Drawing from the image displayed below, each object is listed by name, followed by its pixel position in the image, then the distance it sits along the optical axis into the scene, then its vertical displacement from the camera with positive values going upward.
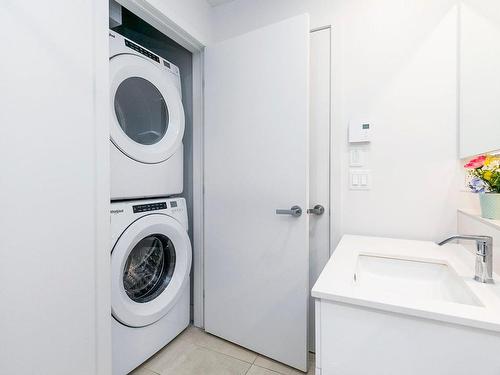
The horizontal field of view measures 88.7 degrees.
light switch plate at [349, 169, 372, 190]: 1.47 +0.02
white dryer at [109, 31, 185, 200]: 1.32 +0.36
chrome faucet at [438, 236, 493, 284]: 0.81 -0.24
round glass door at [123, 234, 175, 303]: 1.49 -0.53
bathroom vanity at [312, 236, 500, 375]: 0.61 -0.38
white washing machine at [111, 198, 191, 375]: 1.29 -0.57
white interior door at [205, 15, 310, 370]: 1.44 -0.04
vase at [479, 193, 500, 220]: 0.95 -0.08
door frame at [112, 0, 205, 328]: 1.83 +0.02
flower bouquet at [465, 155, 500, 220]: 0.96 +0.00
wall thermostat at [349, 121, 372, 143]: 1.45 +0.29
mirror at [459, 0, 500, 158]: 0.93 +0.44
